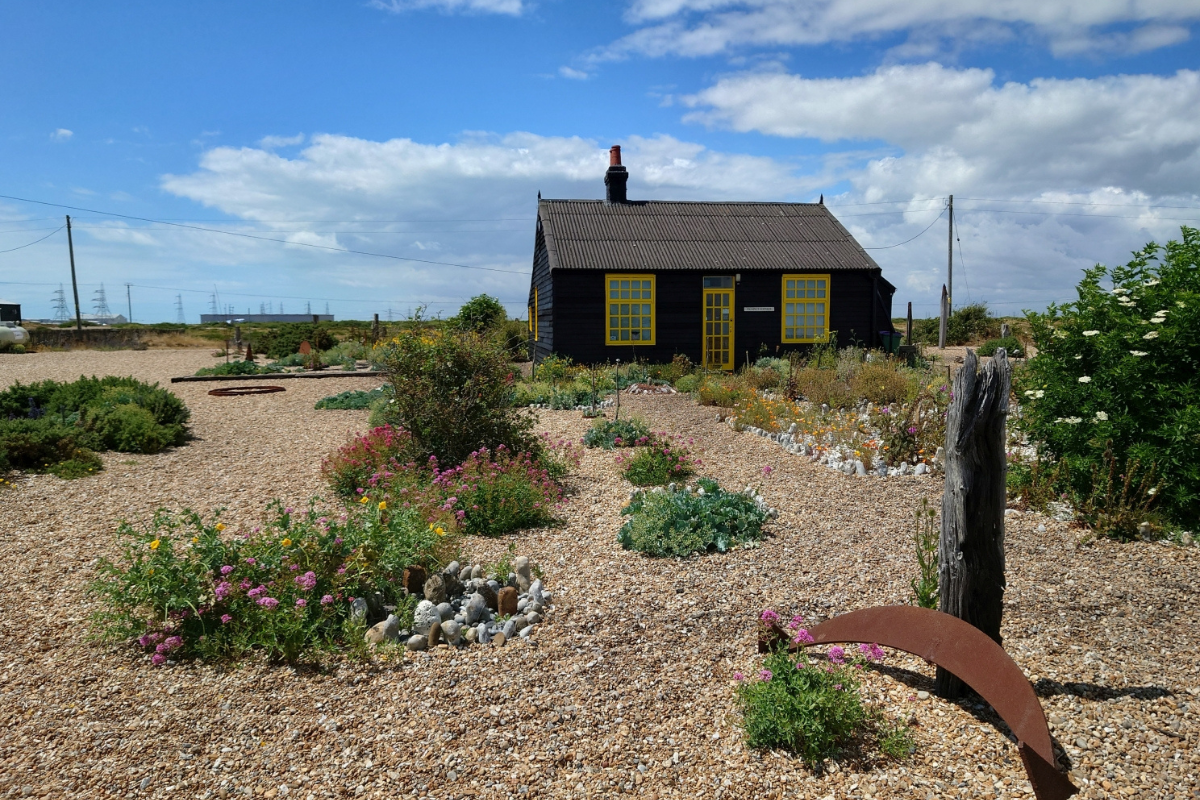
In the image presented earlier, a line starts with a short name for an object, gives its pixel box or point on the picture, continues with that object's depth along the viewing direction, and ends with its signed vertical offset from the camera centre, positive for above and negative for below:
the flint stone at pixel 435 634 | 3.98 -1.59
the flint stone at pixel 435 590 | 4.26 -1.45
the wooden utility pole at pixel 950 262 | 27.16 +2.22
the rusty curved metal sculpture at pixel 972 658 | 2.59 -1.33
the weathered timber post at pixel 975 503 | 3.12 -0.76
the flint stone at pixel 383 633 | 3.95 -1.57
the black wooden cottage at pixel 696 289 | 17.34 +0.90
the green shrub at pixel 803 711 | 2.97 -1.53
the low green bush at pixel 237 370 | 18.56 -0.91
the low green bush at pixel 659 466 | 7.01 -1.29
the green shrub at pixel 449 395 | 7.15 -0.61
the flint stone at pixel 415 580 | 4.40 -1.45
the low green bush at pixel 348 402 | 12.73 -1.18
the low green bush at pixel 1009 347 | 16.94 -0.66
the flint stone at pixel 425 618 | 4.03 -1.53
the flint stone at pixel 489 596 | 4.35 -1.51
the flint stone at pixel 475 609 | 4.15 -1.52
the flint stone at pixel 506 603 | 4.24 -1.52
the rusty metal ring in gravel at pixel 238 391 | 14.69 -1.14
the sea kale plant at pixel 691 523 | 5.11 -1.37
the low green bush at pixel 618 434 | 8.67 -1.22
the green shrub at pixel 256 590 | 3.85 -1.37
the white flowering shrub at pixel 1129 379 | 5.51 -0.44
